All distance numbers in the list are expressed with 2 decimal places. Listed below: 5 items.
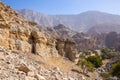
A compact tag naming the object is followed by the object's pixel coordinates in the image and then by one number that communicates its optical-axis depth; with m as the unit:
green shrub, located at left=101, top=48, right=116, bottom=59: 41.57
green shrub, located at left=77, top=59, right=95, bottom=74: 18.28
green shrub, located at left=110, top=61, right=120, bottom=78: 21.79
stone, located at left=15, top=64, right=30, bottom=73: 6.65
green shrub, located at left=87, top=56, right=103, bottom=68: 30.74
